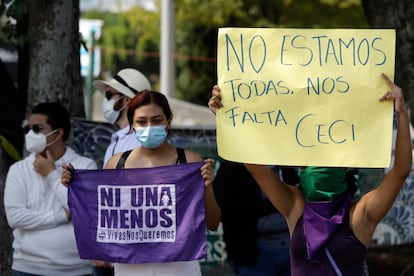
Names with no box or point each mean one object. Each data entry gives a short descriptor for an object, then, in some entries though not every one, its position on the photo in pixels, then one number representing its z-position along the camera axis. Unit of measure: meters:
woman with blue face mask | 6.90
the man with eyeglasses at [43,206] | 7.77
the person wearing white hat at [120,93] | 8.73
